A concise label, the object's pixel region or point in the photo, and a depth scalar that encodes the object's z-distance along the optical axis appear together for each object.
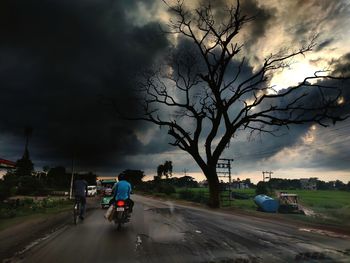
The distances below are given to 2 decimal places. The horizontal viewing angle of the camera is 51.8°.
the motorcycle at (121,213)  12.79
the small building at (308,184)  124.62
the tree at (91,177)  151.31
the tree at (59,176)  96.10
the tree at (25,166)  73.82
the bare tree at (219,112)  29.06
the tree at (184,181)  161.80
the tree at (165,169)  156.12
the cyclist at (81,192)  16.12
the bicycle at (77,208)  15.20
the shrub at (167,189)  75.62
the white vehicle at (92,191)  65.62
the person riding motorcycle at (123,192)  13.23
